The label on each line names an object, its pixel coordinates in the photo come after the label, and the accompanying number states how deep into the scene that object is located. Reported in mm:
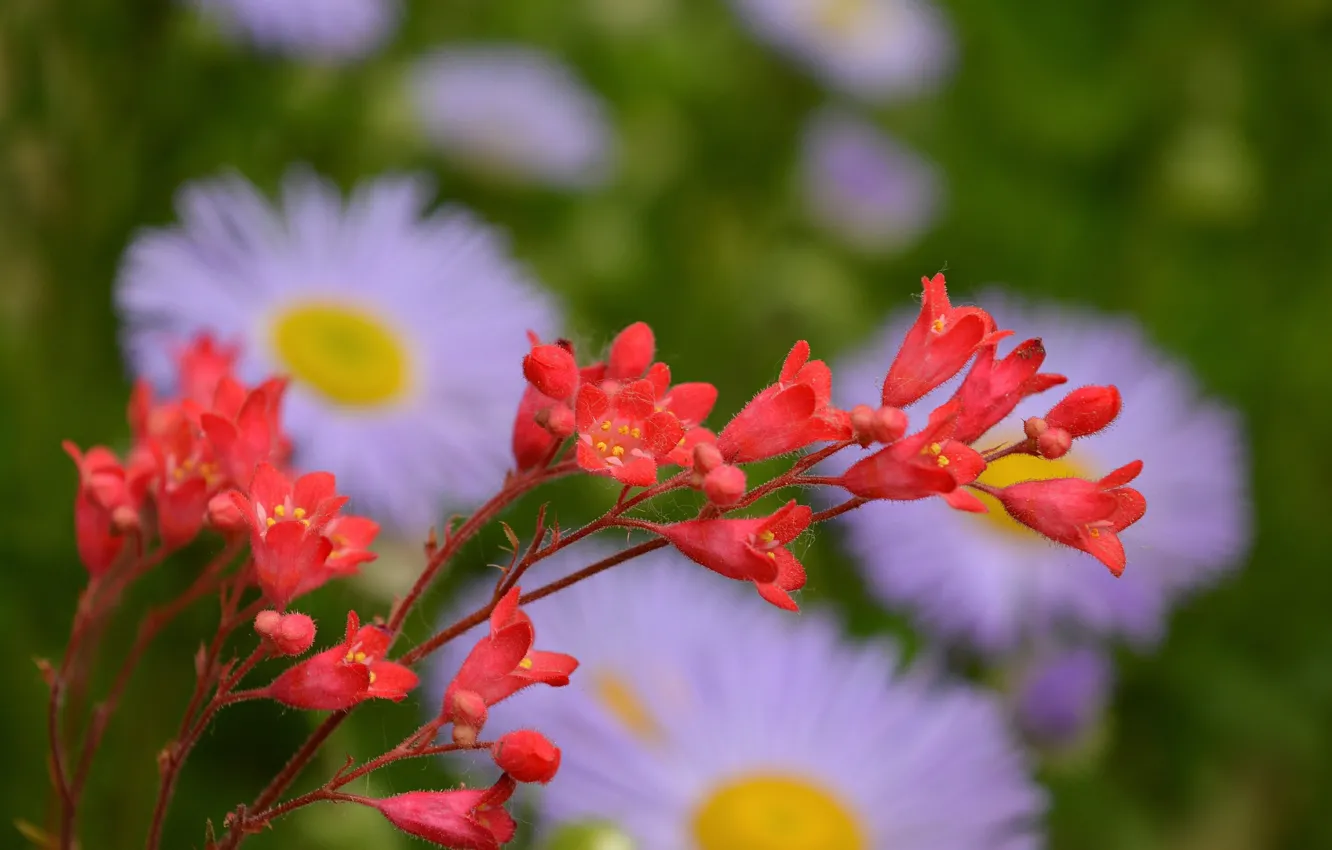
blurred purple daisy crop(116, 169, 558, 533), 518
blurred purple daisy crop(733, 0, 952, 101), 993
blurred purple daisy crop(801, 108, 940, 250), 987
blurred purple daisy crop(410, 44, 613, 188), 848
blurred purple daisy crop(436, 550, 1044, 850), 431
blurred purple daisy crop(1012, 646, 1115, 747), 537
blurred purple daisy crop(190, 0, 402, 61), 615
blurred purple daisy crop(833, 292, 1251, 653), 565
